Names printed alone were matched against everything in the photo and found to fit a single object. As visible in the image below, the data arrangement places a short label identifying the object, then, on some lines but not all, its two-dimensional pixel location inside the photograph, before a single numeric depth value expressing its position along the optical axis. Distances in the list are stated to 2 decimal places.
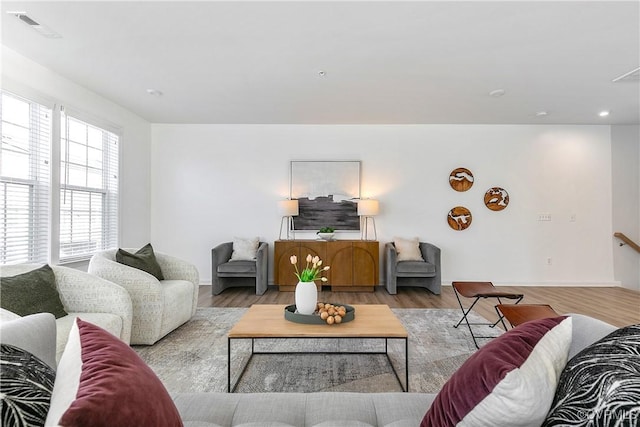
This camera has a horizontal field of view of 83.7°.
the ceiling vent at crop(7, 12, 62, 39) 2.79
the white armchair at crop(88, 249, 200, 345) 3.11
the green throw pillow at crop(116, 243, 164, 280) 3.48
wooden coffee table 2.22
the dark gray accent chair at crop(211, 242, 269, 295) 5.24
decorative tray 2.44
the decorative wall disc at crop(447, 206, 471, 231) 5.98
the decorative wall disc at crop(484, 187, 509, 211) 5.99
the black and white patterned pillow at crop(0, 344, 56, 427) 0.69
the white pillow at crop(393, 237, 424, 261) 5.51
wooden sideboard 5.46
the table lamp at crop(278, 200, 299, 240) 5.60
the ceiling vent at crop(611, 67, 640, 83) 3.80
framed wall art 5.95
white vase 2.55
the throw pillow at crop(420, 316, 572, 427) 0.79
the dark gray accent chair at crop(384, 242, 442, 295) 5.23
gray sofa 1.13
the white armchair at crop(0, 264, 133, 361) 2.62
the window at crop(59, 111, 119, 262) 4.16
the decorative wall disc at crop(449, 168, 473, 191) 6.00
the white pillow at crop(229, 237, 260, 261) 5.57
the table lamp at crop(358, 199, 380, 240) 5.59
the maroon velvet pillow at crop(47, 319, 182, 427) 0.67
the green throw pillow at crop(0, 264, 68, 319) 2.24
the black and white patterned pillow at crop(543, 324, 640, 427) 0.68
